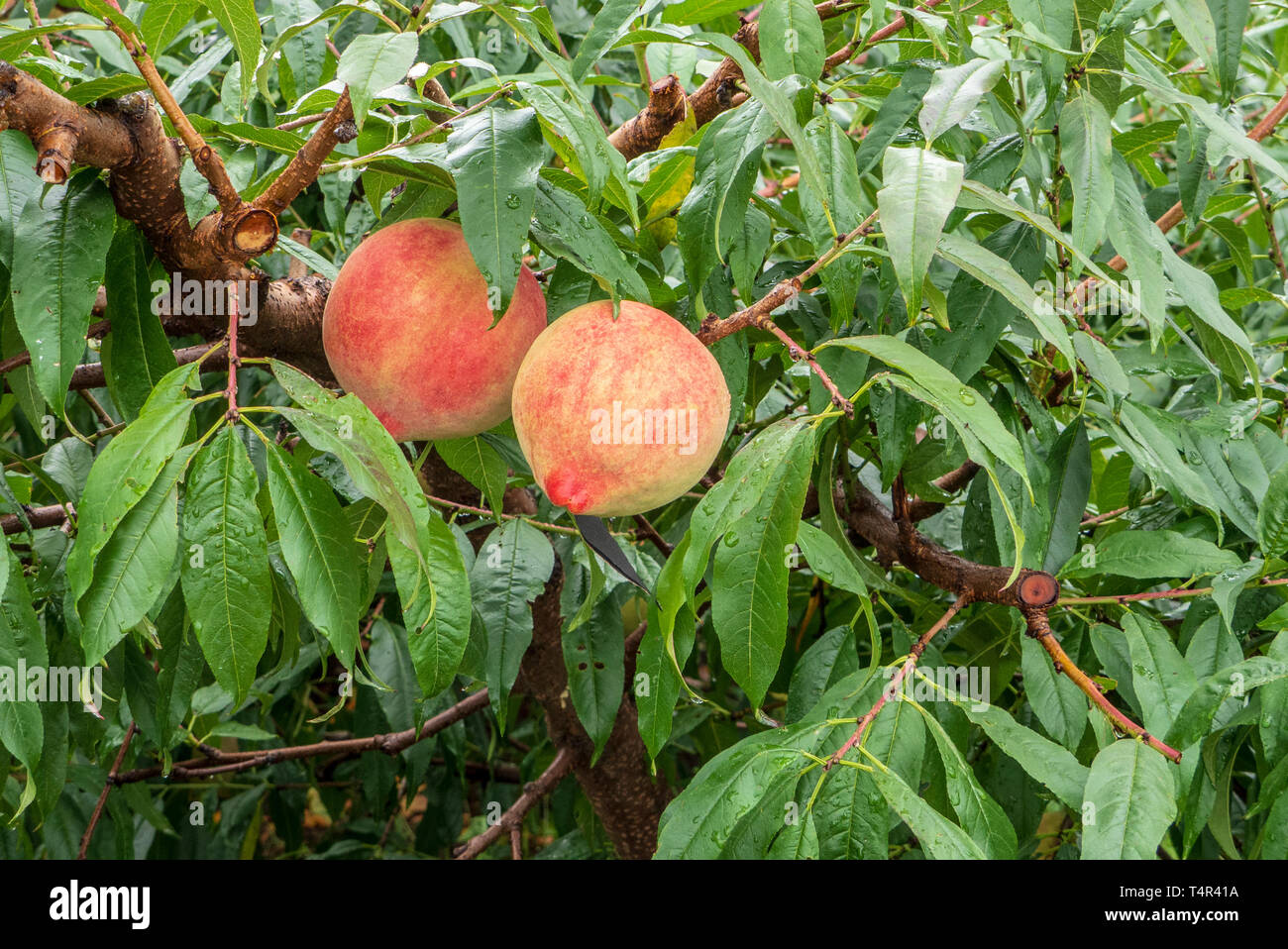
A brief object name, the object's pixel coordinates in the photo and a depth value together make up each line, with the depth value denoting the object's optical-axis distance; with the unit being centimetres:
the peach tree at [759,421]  77
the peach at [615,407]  77
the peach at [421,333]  83
